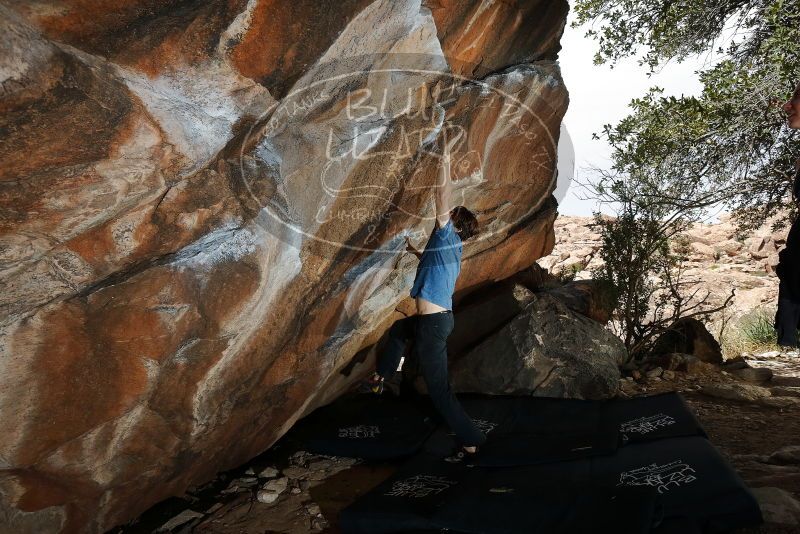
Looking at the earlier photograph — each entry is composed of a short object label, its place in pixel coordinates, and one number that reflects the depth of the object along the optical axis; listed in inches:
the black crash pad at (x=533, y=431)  131.1
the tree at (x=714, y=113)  195.3
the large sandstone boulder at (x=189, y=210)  82.5
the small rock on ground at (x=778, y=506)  94.7
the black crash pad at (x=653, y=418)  134.8
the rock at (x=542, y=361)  186.1
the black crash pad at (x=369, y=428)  147.8
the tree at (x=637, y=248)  252.7
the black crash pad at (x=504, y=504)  96.9
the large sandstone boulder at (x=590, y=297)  231.3
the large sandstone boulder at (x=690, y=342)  241.9
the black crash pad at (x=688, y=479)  95.8
